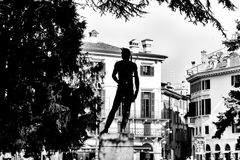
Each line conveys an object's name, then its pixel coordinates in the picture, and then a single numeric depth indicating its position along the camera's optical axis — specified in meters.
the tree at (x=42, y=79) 15.01
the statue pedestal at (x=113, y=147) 12.60
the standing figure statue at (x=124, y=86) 12.90
